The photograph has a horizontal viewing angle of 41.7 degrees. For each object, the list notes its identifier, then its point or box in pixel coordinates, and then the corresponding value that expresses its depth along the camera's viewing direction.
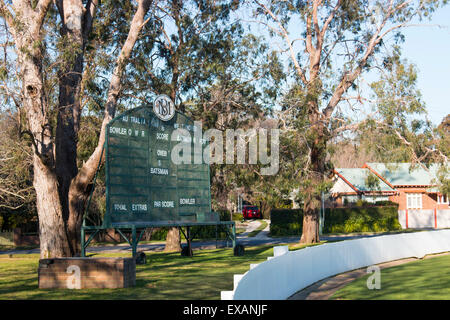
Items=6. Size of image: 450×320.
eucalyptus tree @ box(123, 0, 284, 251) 29.81
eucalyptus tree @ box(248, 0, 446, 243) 30.00
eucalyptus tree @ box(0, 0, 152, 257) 20.52
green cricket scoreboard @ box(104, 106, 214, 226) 19.30
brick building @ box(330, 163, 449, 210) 52.19
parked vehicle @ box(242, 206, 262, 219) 65.75
